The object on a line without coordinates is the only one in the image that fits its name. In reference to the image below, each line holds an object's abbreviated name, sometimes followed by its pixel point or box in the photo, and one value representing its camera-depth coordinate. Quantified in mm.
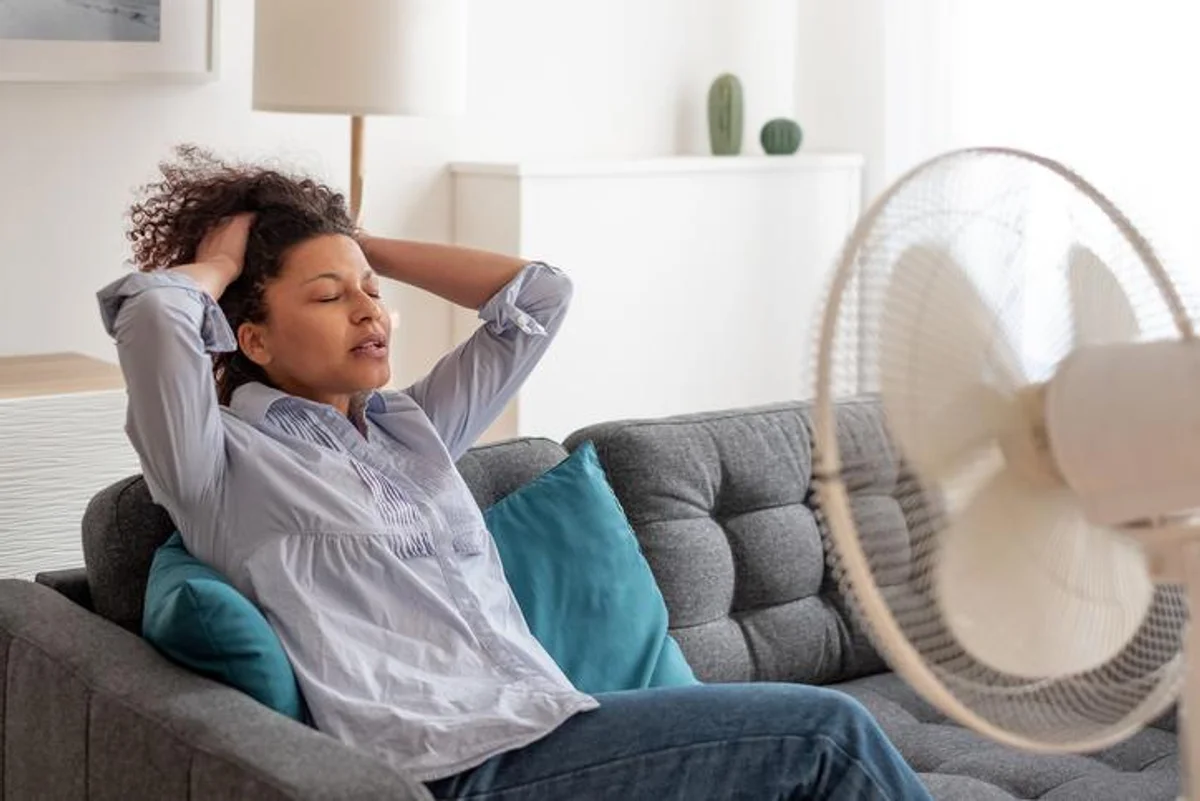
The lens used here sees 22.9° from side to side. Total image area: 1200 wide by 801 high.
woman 2993
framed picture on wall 5386
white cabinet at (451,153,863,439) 6463
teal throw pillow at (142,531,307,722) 2942
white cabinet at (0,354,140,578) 4628
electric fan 1943
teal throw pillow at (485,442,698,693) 3502
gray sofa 2670
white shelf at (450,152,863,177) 6336
